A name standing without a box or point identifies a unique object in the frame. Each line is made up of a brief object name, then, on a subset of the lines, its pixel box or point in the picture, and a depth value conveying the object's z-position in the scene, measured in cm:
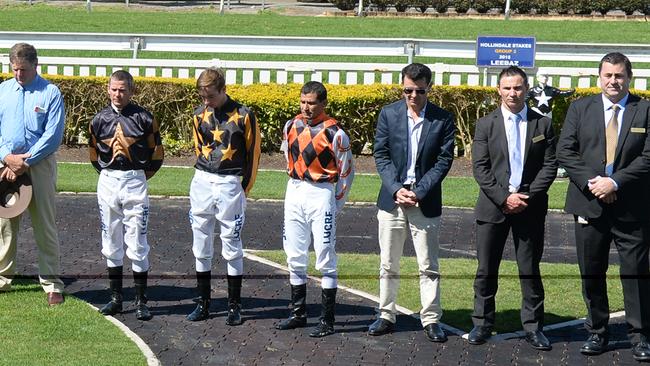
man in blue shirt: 933
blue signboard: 1906
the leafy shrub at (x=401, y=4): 3644
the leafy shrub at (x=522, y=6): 3534
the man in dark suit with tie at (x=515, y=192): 860
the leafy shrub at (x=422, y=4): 3647
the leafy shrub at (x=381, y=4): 3656
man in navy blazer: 870
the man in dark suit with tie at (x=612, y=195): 834
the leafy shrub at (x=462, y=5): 3575
